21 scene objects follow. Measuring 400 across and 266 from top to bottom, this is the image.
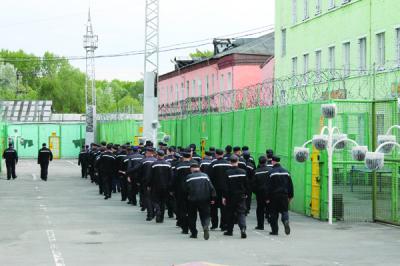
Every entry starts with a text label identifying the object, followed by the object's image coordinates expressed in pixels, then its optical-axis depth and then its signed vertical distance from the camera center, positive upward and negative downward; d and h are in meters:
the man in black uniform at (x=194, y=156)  24.86 -0.30
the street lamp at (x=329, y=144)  21.47 +0.04
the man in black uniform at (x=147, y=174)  23.41 -0.75
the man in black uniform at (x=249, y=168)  22.39 -0.56
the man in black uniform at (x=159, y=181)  22.92 -0.90
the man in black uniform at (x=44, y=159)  43.72 -0.68
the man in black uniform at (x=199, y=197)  19.08 -1.08
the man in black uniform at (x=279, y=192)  19.41 -0.98
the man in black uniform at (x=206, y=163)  22.09 -0.43
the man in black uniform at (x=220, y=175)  20.47 -0.66
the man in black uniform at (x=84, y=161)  45.62 -0.80
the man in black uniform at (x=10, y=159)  43.69 -0.68
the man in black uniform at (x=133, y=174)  27.33 -0.87
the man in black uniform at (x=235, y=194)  19.47 -1.03
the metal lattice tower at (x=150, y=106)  43.81 +1.89
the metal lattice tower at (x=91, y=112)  74.44 +2.67
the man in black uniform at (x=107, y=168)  31.81 -0.81
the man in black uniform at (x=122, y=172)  31.06 -0.92
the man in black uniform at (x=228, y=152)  21.78 -0.17
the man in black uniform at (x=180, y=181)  21.14 -0.83
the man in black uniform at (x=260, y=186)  20.88 -0.93
